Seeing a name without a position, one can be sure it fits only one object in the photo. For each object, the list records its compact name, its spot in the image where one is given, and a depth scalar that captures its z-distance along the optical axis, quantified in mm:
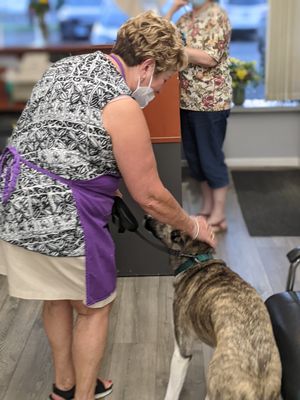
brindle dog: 1384
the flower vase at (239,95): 4317
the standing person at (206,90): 2764
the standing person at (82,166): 1446
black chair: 1437
